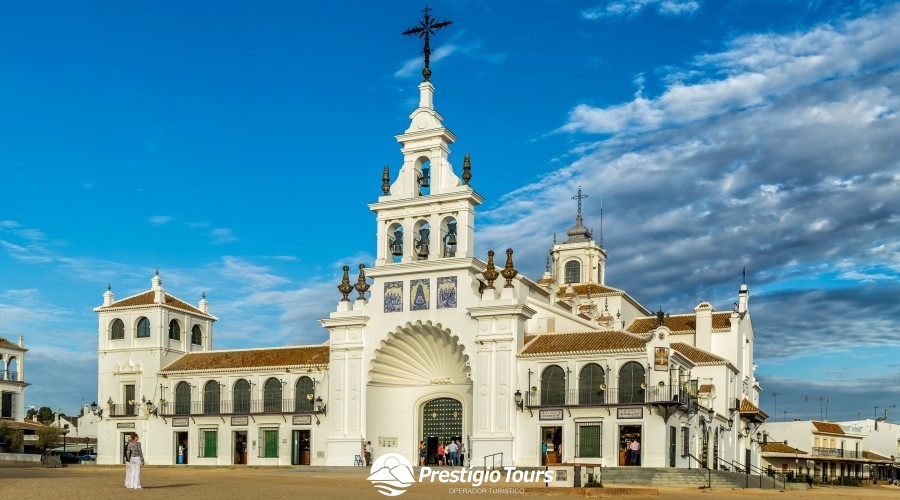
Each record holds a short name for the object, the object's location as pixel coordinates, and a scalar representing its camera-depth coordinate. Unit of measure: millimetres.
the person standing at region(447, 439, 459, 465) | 45625
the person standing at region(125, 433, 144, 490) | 26062
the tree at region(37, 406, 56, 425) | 108575
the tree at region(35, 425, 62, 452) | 67812
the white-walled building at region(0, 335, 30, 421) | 70062
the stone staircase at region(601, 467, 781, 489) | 37062
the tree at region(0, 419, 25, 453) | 64750
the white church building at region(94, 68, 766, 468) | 43344
